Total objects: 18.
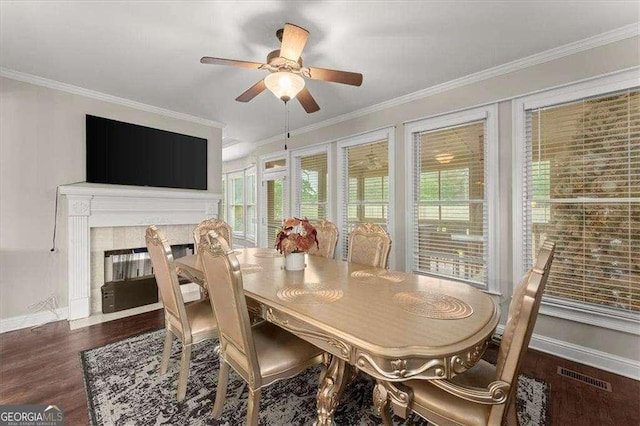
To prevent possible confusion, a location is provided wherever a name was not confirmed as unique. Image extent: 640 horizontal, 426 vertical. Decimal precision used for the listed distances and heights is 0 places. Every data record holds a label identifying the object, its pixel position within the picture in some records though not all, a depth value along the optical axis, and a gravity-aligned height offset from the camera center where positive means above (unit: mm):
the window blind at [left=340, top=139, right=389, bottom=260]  3869 +383
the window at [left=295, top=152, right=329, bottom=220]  4664 +454
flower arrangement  2148 -176
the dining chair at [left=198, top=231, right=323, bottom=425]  1372 -740
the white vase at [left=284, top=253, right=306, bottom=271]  2234 -371
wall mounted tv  3486 +768
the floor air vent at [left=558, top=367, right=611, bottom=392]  2086 -1241
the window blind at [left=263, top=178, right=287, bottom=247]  5515 +120
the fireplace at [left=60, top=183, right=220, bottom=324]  3268 -117
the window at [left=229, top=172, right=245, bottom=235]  7496 +292
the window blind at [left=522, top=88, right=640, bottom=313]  2256 +134
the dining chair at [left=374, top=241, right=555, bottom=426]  1035 -698
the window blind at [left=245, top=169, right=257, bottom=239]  6961 +251
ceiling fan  1872 +1009
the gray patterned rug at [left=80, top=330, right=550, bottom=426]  1735 -1219
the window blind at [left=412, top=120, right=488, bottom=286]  3027 +109
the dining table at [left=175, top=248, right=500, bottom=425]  1089 -488
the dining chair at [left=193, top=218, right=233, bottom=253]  3314 -169
